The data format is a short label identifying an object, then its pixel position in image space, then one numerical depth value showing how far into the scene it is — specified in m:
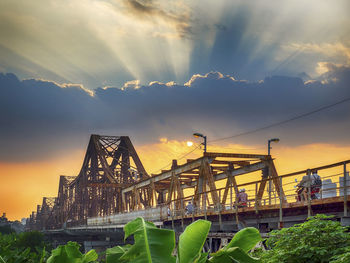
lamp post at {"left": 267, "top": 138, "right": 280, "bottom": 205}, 29.39
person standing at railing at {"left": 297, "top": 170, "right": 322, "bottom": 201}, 16.98
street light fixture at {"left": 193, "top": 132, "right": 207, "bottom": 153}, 29.80
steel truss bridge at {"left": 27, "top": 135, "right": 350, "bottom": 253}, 16.50
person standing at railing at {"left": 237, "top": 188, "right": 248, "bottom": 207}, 23.89
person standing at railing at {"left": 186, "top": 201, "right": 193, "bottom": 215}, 29.20
